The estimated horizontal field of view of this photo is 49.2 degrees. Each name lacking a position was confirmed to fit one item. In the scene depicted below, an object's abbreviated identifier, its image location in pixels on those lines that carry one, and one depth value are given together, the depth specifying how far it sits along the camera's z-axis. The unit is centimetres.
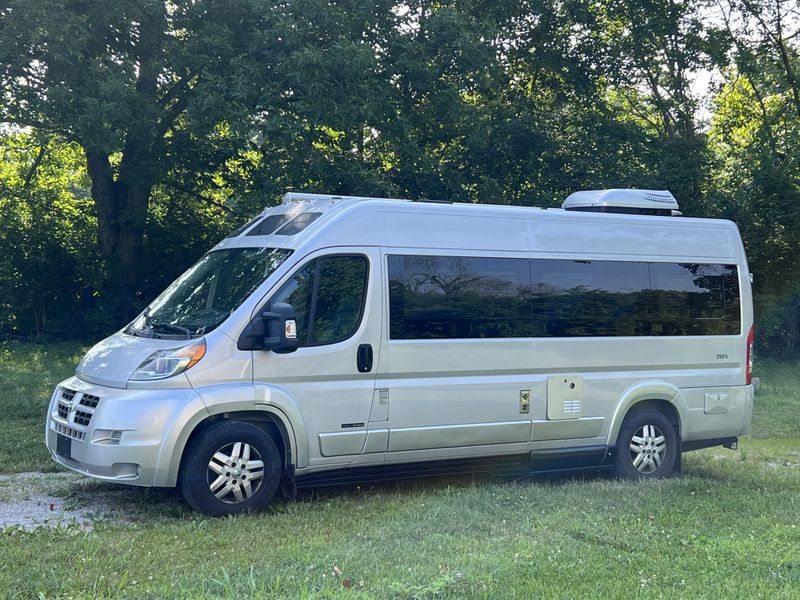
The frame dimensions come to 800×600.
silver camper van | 657
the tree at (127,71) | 1262
